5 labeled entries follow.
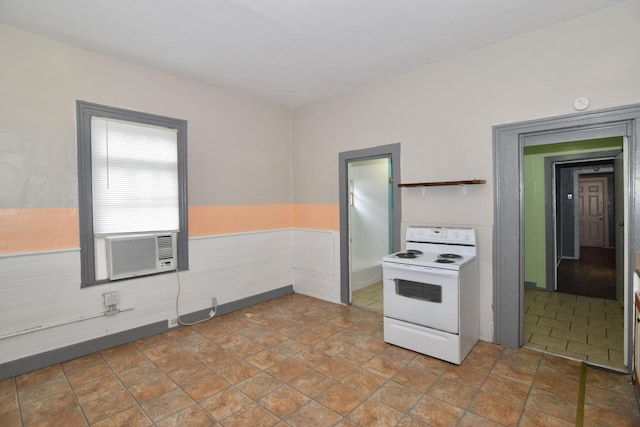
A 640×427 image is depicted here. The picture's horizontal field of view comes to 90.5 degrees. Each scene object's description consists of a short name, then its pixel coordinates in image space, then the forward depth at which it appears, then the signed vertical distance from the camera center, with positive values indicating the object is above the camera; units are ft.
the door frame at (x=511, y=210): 9.04 -0.05
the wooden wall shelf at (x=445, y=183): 9.73 +0.87
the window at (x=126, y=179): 9.69 +1.20
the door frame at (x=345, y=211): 13.50 +0.01
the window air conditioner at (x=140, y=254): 10.07 -1.33
